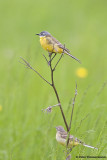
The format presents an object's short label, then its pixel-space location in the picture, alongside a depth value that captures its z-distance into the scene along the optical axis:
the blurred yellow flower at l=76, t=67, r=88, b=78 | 12.61
